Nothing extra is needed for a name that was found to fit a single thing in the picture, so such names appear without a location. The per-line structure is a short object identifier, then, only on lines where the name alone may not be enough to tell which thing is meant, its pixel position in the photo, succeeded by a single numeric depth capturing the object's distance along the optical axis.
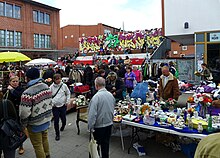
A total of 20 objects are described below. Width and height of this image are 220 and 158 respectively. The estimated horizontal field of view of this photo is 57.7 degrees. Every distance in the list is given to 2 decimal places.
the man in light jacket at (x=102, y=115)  3.43
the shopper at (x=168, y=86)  5.12
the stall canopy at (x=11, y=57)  8.52
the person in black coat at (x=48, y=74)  8.97
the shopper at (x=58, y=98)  5.29
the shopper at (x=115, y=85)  6.51
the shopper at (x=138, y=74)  10.33
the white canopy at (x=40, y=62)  12.19
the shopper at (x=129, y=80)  9.11
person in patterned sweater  3.32
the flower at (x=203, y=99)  3.96
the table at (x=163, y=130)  3.44
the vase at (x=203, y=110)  4.03
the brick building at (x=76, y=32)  43.69
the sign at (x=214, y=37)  11.64
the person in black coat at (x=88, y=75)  10.51
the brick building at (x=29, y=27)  26.55
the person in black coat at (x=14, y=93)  3.57
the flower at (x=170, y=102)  4.72
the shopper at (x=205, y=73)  8.95
